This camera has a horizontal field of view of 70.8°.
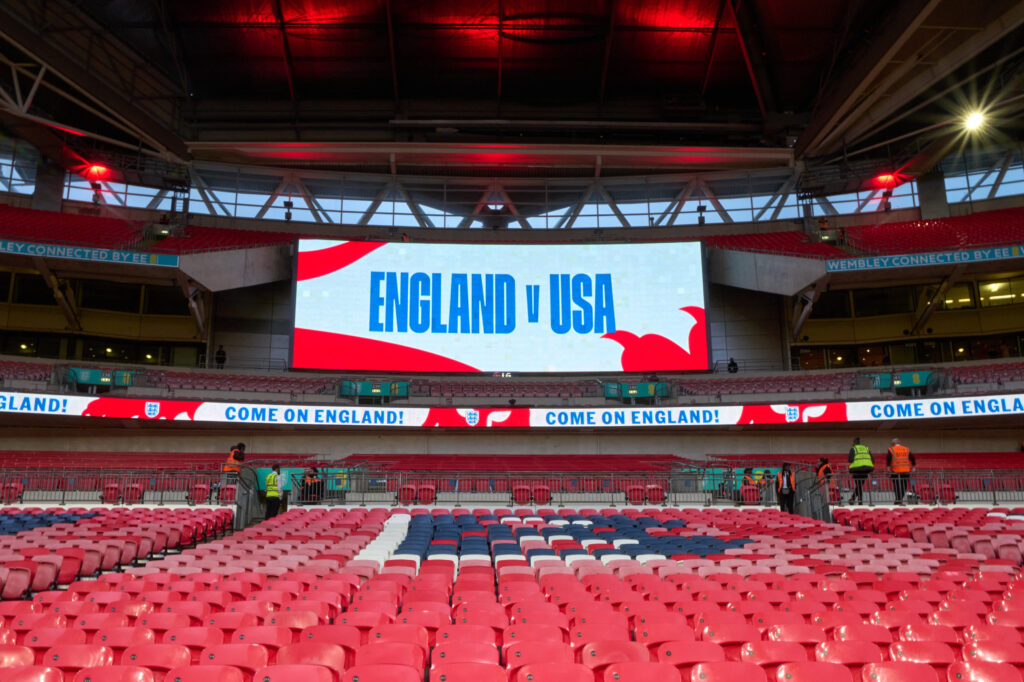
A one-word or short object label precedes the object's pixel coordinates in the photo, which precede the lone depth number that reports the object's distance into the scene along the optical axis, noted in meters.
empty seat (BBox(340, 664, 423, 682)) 4.16
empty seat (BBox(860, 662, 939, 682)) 4.22
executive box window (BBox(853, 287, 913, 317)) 35.22
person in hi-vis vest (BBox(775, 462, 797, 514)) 17.41
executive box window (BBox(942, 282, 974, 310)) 34.75
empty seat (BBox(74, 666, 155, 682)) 4.24
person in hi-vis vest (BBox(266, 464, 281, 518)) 17.05
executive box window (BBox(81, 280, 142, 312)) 34.44
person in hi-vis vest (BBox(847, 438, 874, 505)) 16.91
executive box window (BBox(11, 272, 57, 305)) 33.66
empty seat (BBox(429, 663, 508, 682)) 4.21
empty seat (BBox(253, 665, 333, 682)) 4.13
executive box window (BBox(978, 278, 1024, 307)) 34.09
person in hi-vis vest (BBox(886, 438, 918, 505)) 16.94
